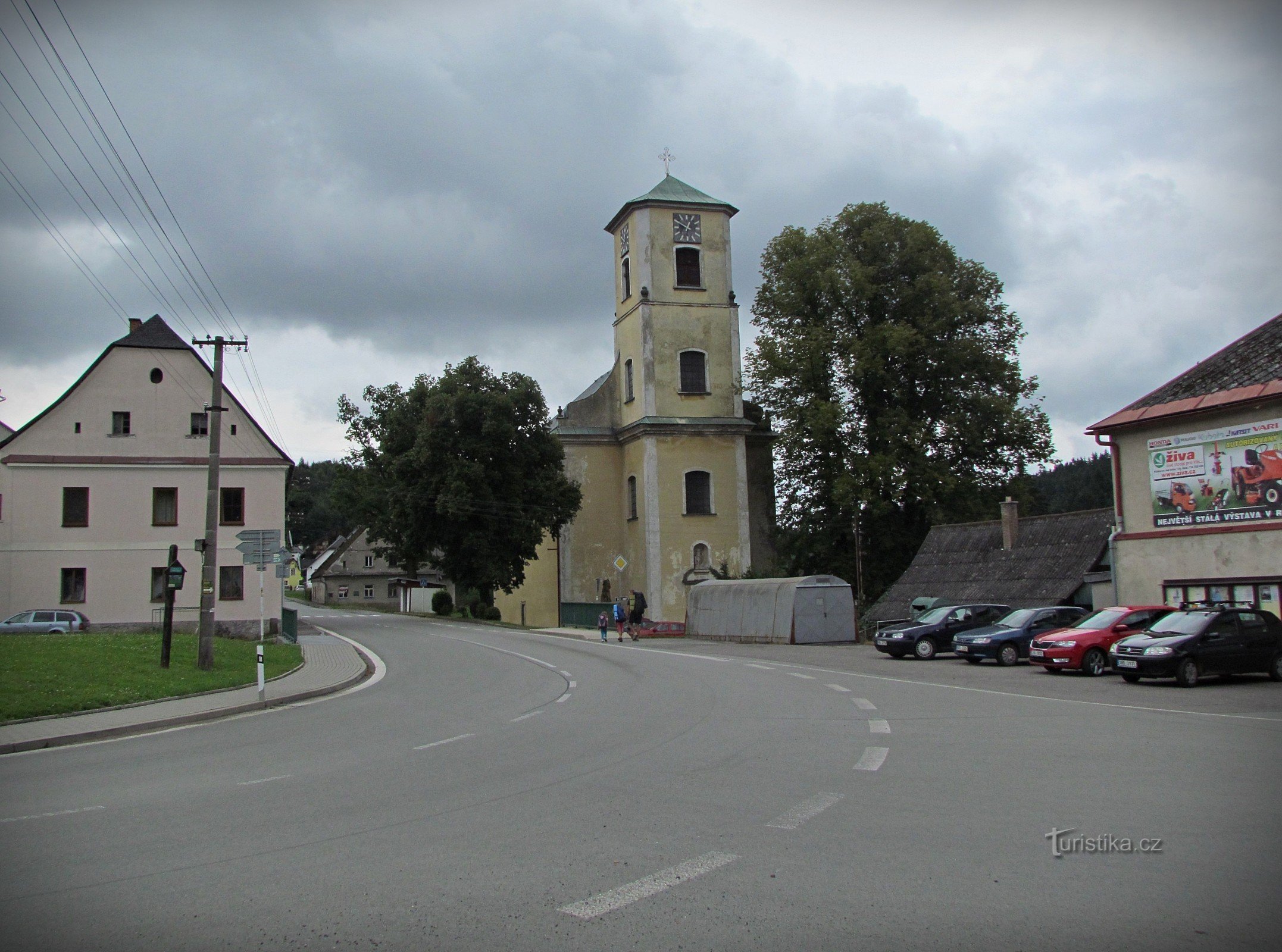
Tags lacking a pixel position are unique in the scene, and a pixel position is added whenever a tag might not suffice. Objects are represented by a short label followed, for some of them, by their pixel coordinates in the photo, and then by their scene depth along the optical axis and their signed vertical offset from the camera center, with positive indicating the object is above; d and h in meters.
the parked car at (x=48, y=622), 33.75 -1.24
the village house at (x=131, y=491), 38.47 +3.37
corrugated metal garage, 36.34 -1.57
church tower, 53.84 +6.97
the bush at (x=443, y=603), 66.75 -1.81
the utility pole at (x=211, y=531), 22.16 +1.07
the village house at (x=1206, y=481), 24.88 +1.87
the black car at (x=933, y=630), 28.30 -1.79
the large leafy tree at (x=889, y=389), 44.81 +7.65
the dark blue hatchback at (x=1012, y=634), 25.62 -1.76
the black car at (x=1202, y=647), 19.09 -1.65
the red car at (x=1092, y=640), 22.08 -1.68
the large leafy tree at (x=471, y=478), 51.31 +4.68
